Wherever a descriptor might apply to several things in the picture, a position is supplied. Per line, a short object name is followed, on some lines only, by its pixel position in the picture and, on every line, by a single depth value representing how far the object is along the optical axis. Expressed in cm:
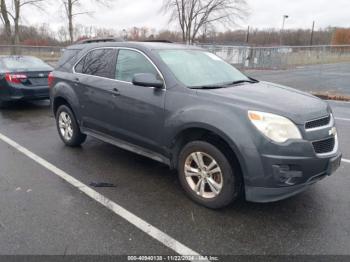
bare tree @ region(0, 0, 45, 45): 2365
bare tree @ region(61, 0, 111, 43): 2858
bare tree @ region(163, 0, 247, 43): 3194
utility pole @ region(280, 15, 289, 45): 6273
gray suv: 299
